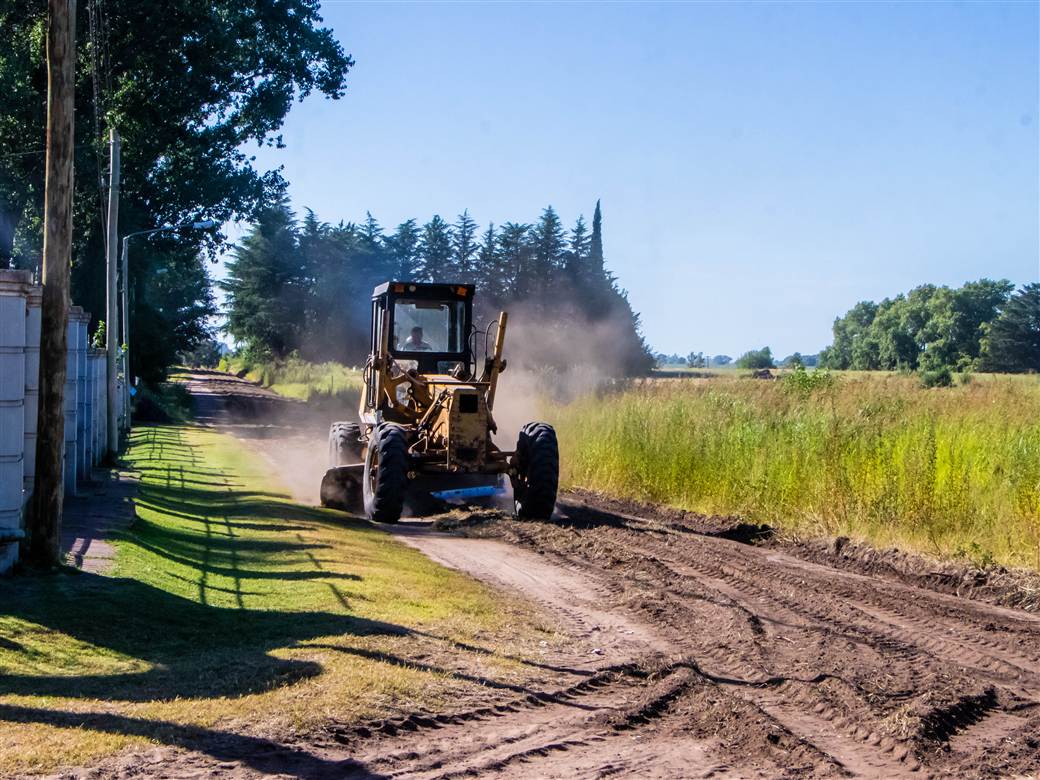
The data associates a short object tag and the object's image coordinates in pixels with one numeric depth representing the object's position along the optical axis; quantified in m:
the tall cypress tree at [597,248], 76.79
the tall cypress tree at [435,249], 86.50
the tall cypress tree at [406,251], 85.59
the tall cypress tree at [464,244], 85.00
